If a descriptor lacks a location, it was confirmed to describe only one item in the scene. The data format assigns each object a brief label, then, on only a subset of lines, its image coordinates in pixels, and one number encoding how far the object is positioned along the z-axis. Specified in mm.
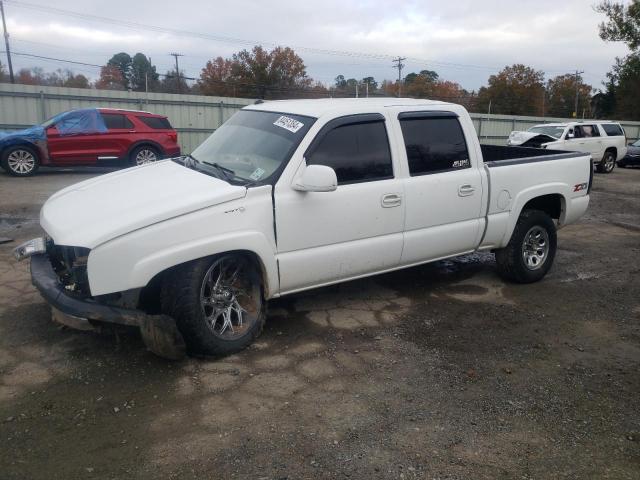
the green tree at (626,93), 34625
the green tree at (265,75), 48262
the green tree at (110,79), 55781
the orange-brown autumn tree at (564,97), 66406
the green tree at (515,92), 58938
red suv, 12727
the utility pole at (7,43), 41759
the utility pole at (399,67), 54412
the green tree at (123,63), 63438
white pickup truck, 3533
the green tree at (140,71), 61906
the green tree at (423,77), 60281
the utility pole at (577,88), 63062
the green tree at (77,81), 51088
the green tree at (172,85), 53000
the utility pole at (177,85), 49188
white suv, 17641
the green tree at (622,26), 31109
